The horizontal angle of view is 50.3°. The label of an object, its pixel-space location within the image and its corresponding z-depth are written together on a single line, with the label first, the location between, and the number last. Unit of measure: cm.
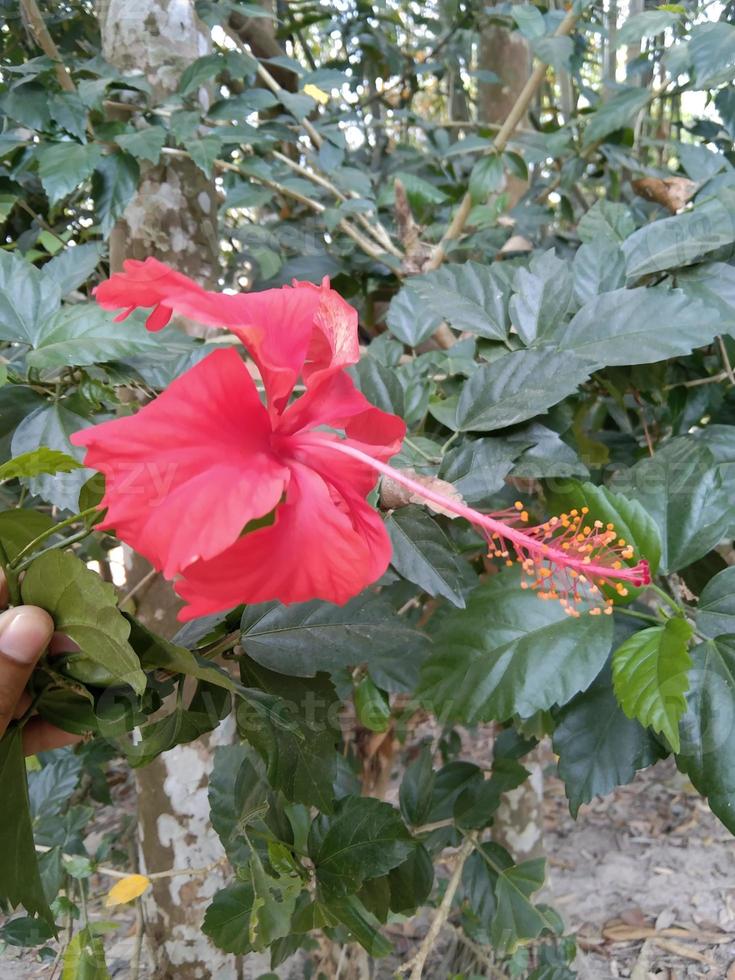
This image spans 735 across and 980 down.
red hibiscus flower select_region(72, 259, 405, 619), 33
